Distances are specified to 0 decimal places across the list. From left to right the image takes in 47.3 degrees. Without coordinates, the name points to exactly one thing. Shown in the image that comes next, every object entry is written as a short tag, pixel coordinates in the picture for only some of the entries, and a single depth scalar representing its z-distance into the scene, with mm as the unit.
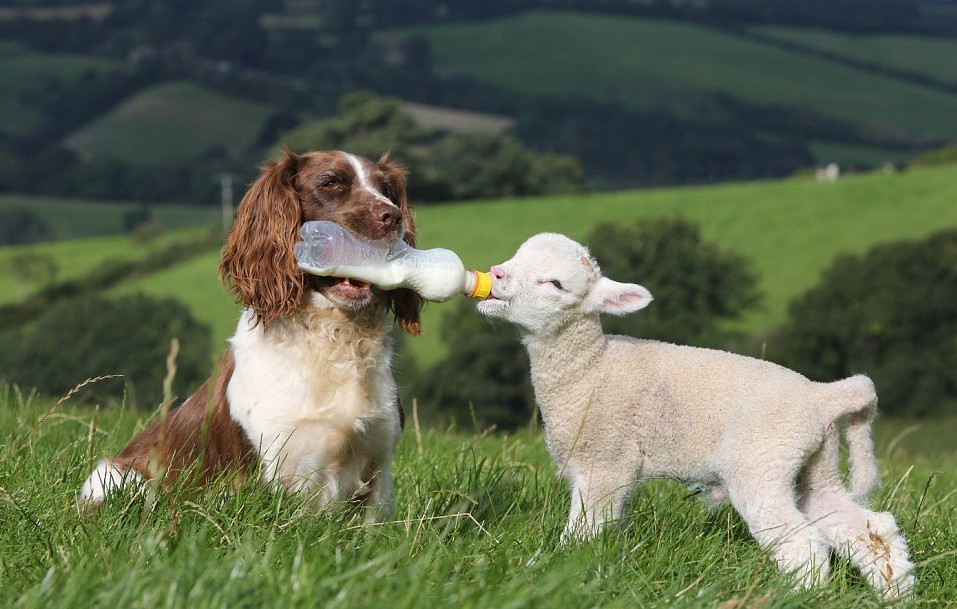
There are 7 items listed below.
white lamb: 4098
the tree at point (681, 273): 61469
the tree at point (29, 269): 94188
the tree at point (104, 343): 56719
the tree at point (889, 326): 59750
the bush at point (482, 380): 55781
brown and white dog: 4879
